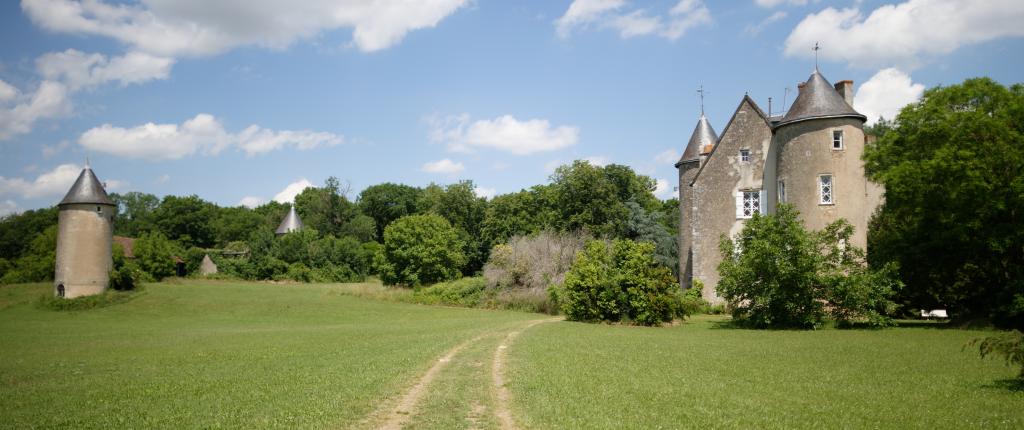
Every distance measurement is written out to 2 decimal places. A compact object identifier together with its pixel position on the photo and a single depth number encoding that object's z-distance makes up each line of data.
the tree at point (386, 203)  99.88
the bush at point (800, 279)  26.17
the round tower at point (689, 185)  40.34
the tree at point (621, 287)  30.72
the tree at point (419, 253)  56.09
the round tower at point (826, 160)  31.34
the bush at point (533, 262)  43.72
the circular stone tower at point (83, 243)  48.53
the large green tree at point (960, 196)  24.67
